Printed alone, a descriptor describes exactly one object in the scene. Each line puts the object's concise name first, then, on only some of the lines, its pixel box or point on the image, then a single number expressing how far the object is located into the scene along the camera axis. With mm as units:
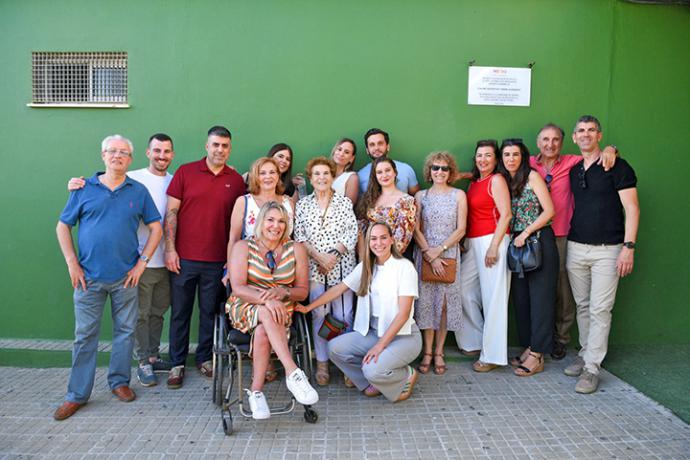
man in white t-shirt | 3869
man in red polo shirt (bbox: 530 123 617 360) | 4184
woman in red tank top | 3965
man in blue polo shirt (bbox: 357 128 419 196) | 4227
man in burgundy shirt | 3812
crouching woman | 3391
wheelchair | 3100
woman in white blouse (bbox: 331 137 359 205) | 4148
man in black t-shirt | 3725
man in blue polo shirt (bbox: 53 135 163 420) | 3363
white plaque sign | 4625
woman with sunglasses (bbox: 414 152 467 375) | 3975
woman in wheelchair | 3104
